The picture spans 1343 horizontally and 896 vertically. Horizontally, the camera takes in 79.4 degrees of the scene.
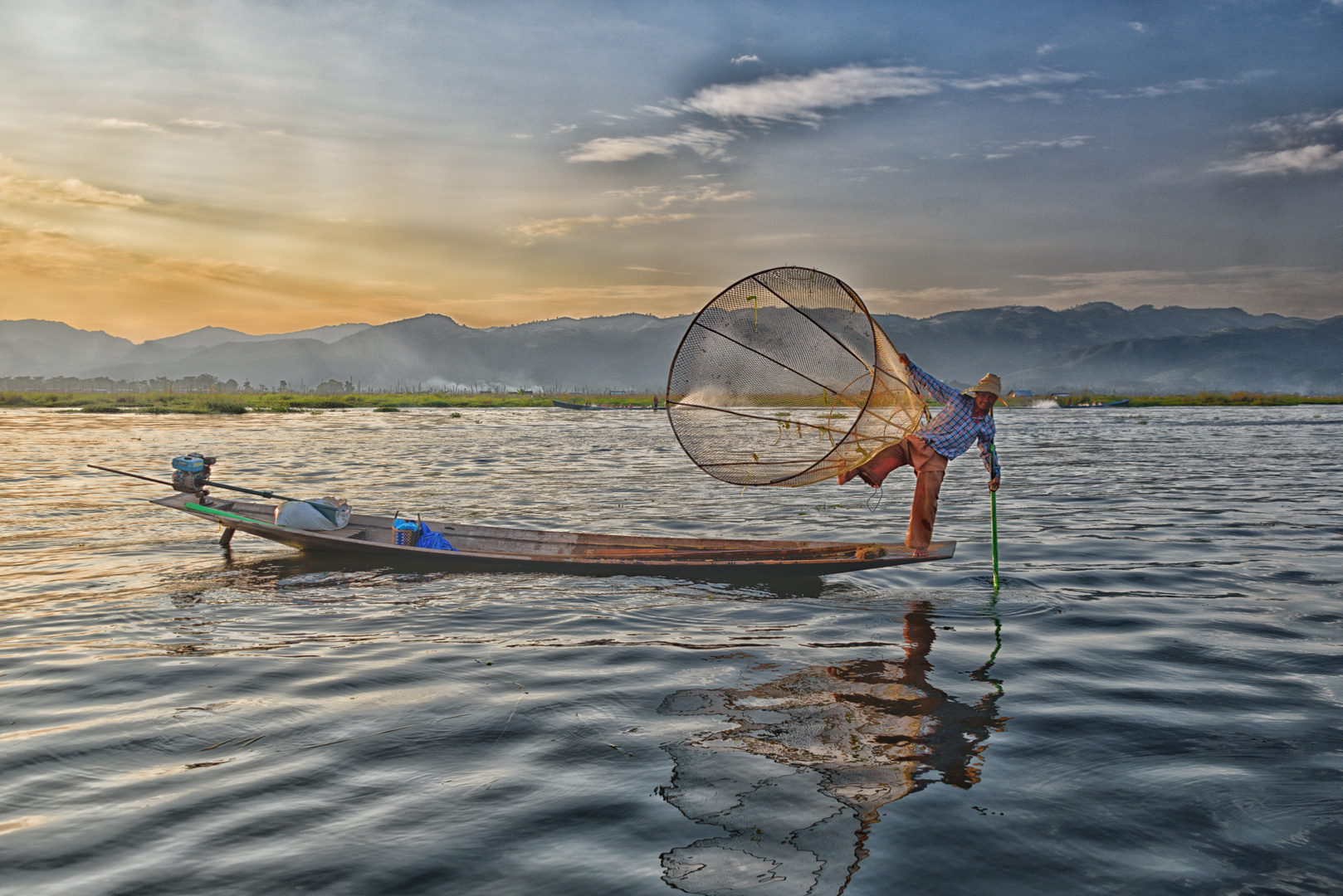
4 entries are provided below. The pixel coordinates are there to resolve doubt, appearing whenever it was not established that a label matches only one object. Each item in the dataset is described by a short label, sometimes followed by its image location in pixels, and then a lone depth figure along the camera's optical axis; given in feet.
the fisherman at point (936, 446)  31.71
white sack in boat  36.78
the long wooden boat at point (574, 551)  32.04
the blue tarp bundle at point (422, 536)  36.94
